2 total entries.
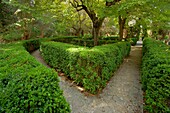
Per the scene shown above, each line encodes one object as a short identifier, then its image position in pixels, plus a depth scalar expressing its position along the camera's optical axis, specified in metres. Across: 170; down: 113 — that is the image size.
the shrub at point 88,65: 3.72
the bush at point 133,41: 16.98
